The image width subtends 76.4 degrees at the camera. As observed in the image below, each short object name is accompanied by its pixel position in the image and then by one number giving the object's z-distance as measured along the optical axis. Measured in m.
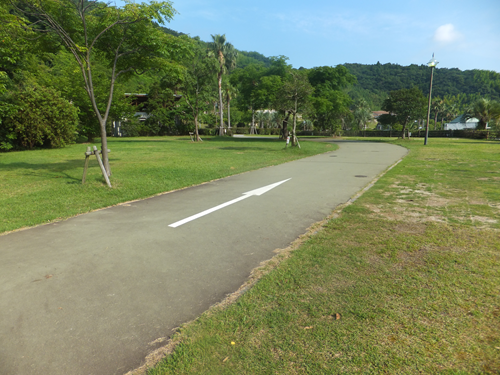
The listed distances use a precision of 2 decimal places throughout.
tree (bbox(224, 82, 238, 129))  51.49
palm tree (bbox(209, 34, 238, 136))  47.21
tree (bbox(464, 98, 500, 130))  53.84
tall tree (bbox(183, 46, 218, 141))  32.62
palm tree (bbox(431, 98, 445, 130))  79.81
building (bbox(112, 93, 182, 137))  50.45
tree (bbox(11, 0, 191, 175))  8.90
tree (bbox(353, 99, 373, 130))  84.09
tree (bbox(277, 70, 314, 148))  22.25
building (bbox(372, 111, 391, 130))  140.48
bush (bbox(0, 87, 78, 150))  21.45
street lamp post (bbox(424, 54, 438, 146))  25.34
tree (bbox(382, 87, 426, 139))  35.66
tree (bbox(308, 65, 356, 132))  38.41
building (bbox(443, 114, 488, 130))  84.88
